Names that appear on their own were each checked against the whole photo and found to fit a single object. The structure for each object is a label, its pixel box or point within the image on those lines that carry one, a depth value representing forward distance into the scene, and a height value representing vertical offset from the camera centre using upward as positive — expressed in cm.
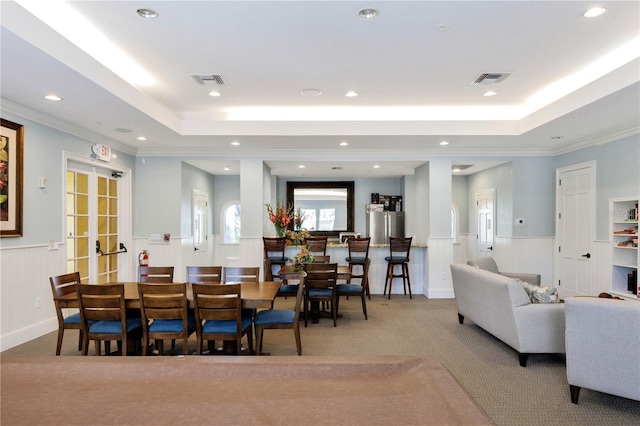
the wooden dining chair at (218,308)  309 -75
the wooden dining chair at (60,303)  327 -73
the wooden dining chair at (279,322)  350 -97
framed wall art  390 +43
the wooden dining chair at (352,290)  505 -99
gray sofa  345 -96
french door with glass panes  507 -9
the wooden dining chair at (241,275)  416 -64
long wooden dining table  315 -69
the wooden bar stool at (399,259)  635 -72
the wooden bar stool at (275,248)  623 -51
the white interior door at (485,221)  768 -11
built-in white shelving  502 -41
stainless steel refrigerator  873 -22
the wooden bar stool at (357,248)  622 -52
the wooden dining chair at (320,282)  475 -83
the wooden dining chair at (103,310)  314 -77
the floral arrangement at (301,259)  495 -56
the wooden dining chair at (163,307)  314 -75
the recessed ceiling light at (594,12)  283 +154
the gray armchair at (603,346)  258 -92
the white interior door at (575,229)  574 -21
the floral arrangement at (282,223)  648 -11
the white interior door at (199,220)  762 -6
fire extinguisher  639 -70
